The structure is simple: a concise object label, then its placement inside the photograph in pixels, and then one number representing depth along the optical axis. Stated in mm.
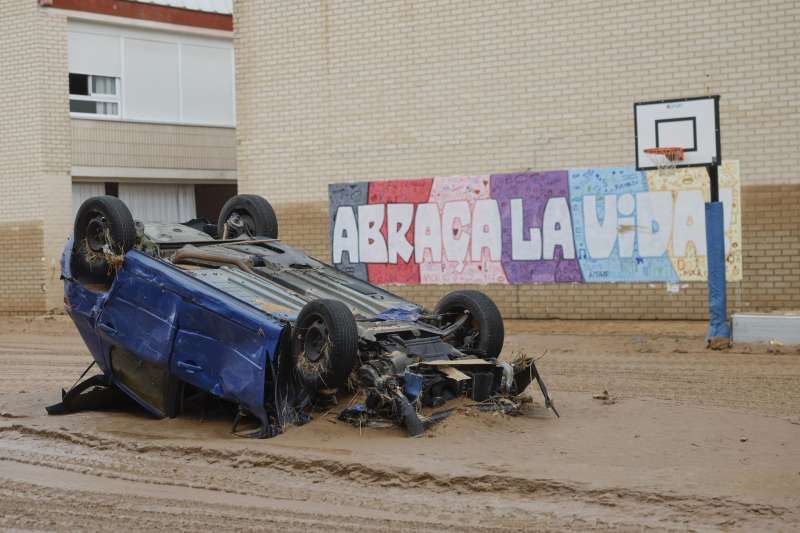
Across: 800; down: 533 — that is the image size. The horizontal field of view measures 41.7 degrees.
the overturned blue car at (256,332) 8523
